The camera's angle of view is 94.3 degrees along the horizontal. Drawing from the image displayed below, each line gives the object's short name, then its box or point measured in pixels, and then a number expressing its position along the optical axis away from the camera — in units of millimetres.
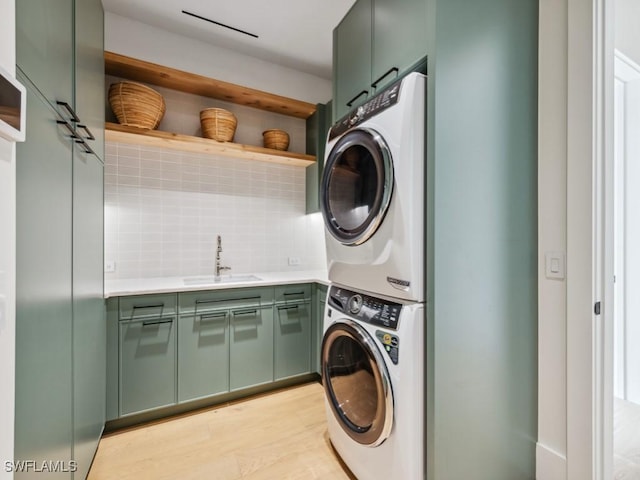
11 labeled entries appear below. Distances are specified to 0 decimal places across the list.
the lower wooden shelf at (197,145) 2082
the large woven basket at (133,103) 2004
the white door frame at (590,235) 1281
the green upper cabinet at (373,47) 1242
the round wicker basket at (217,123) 2320
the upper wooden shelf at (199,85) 2072
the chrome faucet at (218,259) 2584
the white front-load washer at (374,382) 1169
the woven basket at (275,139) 2637
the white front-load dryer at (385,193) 1154
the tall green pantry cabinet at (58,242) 858
